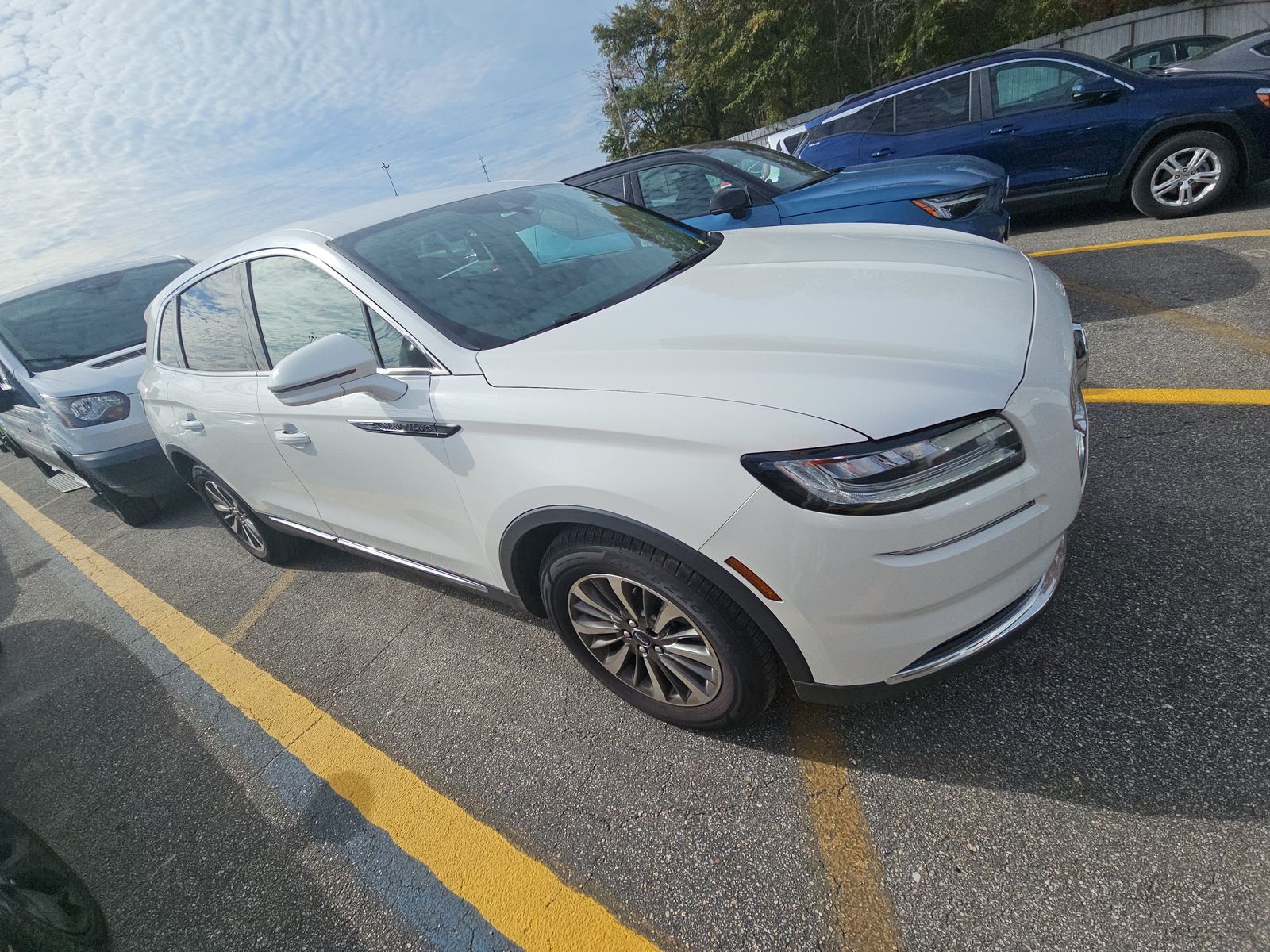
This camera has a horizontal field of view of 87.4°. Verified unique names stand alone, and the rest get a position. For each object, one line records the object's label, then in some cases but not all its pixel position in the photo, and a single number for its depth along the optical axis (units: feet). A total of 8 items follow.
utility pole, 130.52
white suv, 4.89
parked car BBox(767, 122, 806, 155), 24.16
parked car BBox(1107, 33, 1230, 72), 39.70
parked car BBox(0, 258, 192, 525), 15.35
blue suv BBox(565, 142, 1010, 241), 13.33
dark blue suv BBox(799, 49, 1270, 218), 17.16
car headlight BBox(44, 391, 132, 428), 15.30
